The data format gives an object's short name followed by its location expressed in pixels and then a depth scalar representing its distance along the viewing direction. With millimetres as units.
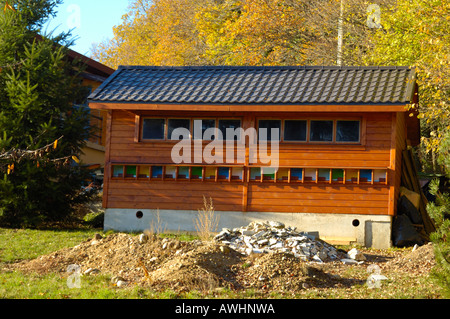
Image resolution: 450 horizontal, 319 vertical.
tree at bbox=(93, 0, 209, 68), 32406
